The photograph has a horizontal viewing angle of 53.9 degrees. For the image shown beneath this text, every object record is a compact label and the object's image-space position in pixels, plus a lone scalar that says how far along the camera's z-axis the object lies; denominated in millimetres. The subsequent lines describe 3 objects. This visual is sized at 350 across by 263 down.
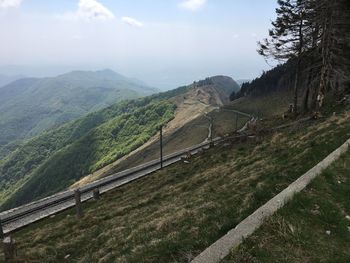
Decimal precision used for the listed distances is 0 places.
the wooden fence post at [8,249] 13805
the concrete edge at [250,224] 7156
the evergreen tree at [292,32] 37062
